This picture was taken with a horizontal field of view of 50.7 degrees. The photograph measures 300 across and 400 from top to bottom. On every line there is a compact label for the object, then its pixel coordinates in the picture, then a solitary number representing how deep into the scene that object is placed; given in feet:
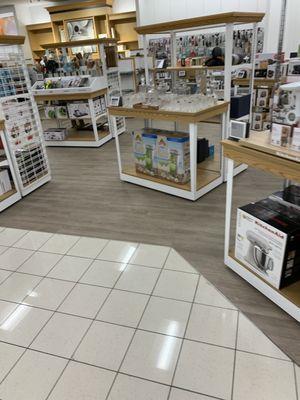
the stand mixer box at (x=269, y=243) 6.09
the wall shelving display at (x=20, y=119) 11.53
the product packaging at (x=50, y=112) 19.39
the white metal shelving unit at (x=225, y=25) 10.15
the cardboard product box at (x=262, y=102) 17.54
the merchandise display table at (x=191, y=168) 10.34
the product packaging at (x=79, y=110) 18.58
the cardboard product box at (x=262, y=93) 17.42
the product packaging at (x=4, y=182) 11.97
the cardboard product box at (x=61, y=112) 19.06
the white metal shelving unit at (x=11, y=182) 11.66
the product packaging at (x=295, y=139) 5.42
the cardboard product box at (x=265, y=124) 17.74
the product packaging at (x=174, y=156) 11.14
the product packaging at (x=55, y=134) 19.63
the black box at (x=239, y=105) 11.88
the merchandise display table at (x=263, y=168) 5.53
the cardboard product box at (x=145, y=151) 12.16
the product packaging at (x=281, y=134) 5.68
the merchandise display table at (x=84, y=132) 17.98
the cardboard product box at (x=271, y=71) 16.75
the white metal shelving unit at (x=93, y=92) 17.94
